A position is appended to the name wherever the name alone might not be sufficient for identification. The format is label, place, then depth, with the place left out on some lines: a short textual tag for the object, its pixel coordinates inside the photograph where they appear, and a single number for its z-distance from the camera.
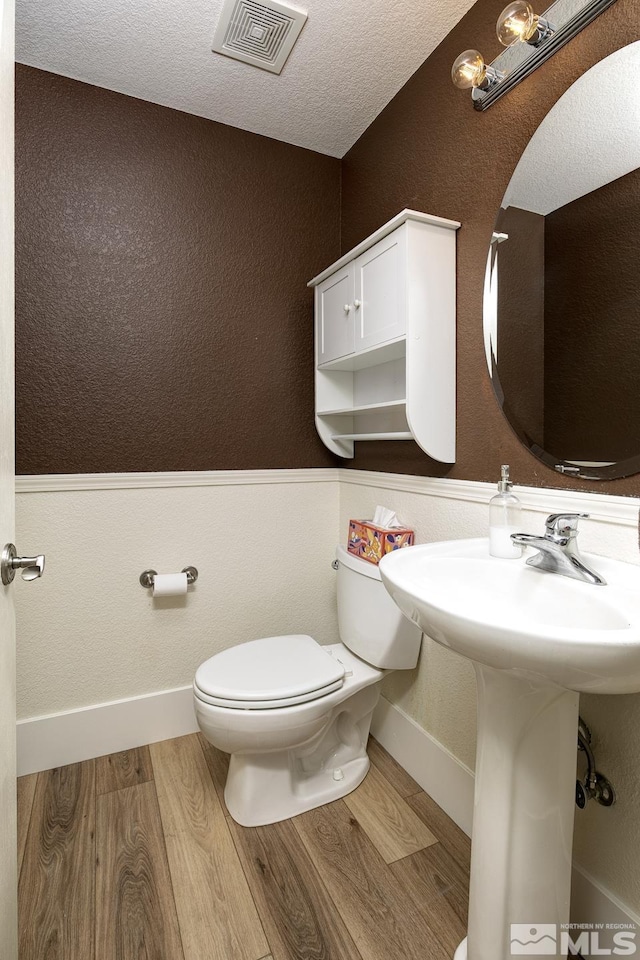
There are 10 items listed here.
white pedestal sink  0.84
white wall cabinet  1.38
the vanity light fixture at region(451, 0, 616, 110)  1.01
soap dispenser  1.10
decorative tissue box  1.55
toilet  1.31
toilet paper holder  1.79
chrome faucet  0.94
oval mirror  0.97
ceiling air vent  1.38
